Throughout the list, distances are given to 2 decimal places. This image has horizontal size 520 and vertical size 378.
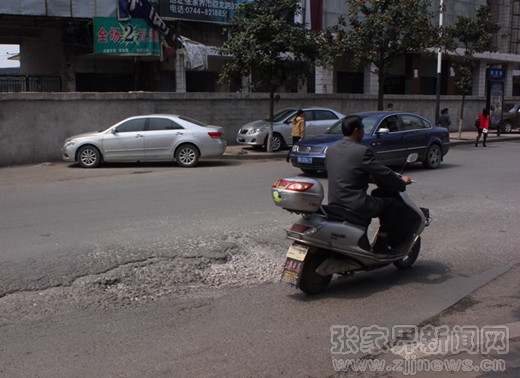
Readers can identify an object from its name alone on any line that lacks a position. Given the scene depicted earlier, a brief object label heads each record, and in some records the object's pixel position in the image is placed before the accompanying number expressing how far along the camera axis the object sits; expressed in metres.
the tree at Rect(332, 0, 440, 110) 19.28
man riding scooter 5.17
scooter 4.98
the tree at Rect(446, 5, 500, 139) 23.66
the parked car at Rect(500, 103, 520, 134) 28.83
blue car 13.18
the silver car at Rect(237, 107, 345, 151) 19.02
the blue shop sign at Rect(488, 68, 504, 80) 27.52
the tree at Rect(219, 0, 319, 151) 17.27
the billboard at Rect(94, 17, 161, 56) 21.09
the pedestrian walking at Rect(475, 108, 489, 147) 21.19
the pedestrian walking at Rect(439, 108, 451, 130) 22.87
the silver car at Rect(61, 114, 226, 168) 15.23
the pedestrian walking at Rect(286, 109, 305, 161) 17.03
